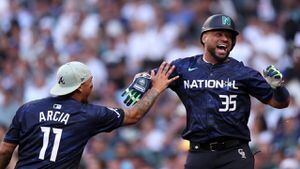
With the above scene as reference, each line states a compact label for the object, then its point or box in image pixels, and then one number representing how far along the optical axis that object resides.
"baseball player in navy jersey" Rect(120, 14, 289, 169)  18.05
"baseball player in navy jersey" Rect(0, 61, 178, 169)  17.27
